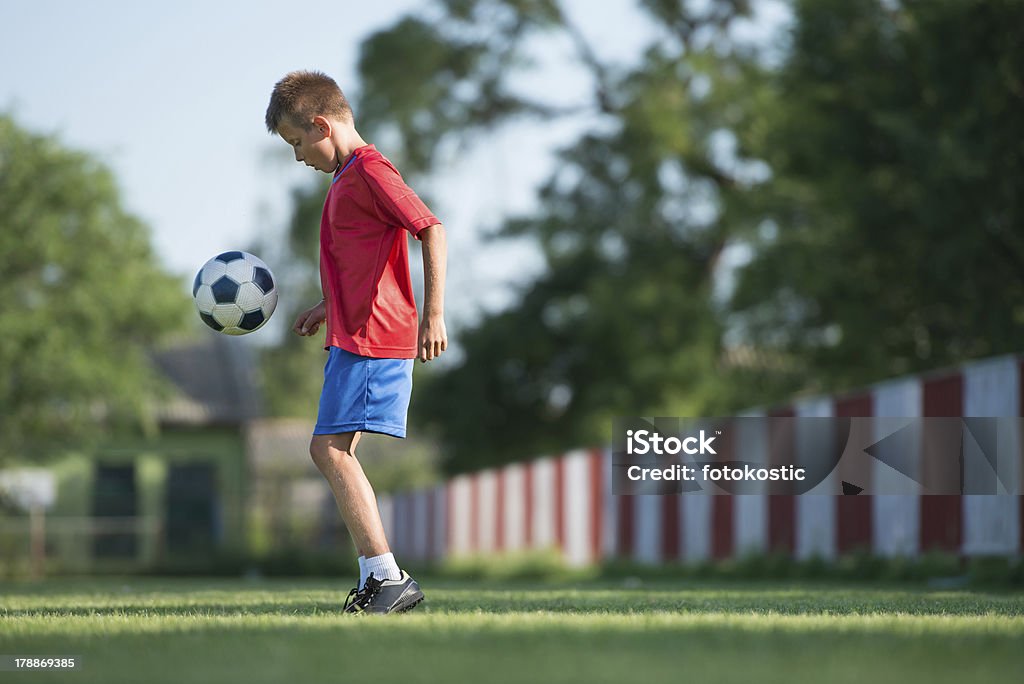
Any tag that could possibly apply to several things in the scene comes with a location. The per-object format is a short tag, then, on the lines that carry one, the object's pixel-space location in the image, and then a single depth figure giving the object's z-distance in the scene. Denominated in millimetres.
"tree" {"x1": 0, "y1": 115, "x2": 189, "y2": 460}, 47031
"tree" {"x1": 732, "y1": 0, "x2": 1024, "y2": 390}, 29656
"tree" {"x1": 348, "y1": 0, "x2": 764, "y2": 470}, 58312
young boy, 9820
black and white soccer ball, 11562
